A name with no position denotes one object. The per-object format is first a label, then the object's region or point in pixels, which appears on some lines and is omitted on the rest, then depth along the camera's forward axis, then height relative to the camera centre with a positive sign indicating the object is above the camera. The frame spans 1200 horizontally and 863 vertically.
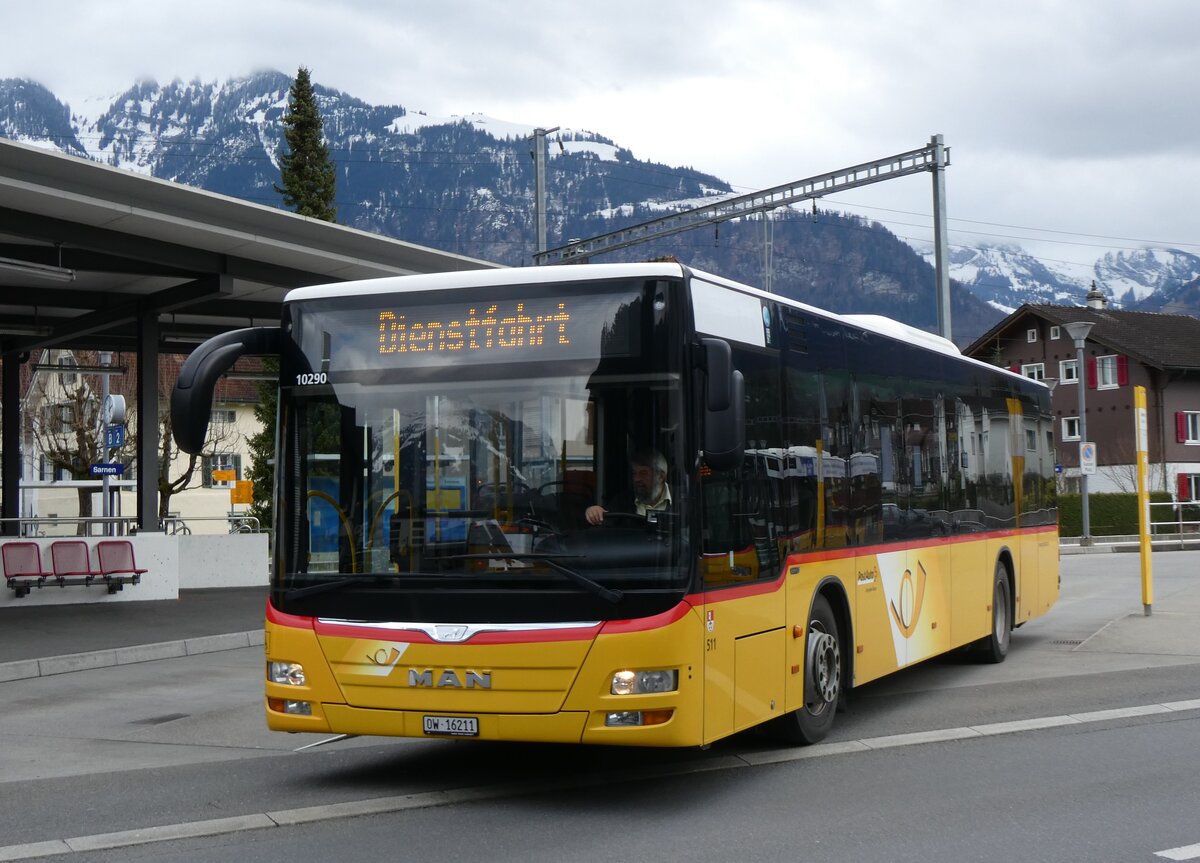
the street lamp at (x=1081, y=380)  40.91 +3.05
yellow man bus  7.61 -0.06
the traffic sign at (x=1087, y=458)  40.38 +0.74
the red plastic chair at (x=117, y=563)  22.33 -0.89
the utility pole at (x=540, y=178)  32.89 +6.95
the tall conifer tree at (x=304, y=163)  56.03 +12.57
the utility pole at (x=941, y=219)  27.53 +4.92
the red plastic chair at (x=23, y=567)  21.65 -0.90
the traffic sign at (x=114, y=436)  26.00 +1.16
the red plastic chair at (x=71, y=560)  22.03 -0.82
